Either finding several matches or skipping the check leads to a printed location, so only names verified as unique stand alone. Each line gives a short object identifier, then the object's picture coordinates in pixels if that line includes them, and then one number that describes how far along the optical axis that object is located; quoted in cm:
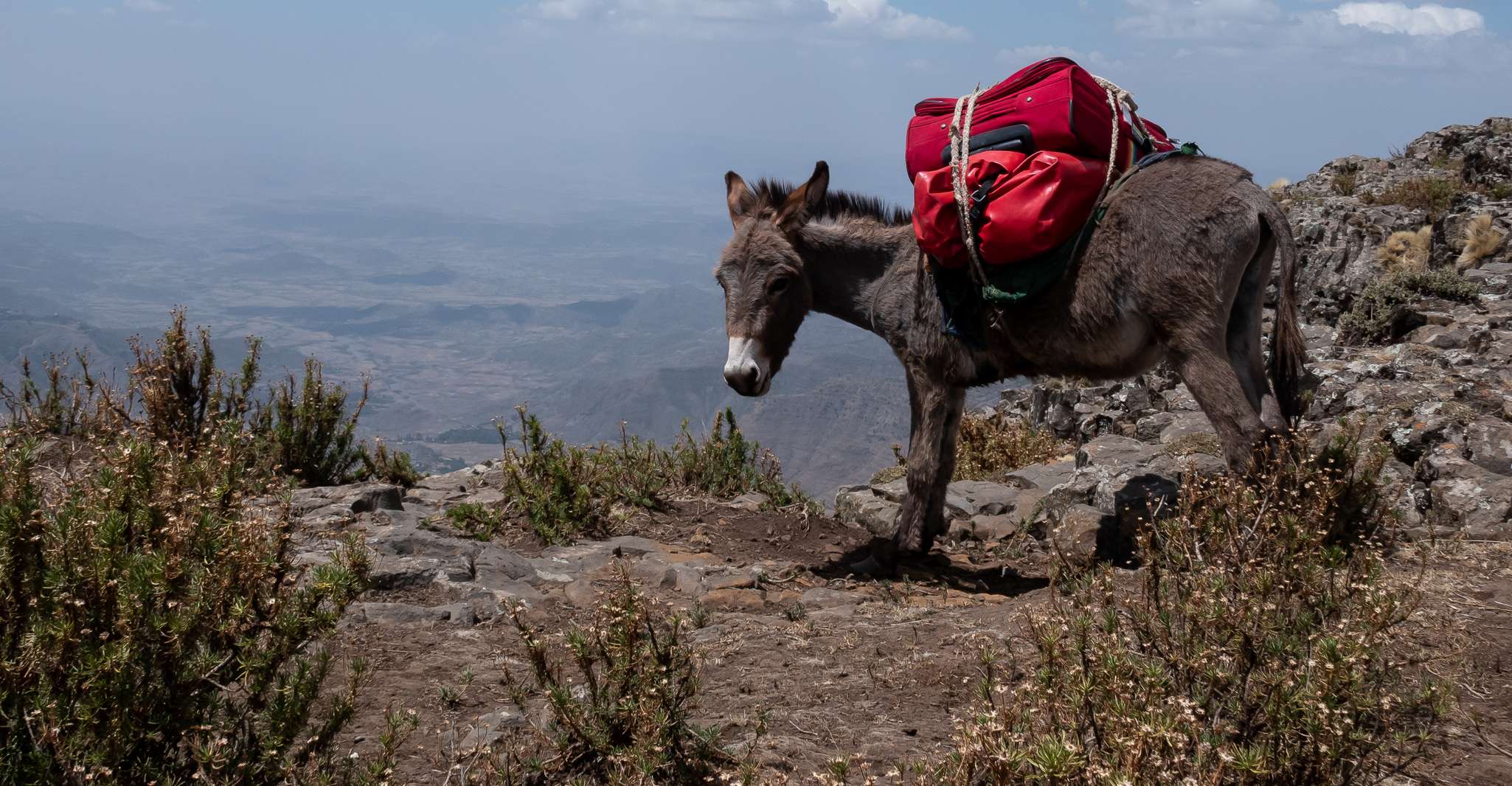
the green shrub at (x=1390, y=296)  1046
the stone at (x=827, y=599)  600
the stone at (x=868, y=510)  794
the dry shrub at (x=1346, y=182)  1892
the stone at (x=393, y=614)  517
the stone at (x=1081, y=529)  654
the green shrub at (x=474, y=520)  719
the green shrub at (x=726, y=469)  855
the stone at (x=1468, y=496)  588
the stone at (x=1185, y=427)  906
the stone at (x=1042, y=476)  881
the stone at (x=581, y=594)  589
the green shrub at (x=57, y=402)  803
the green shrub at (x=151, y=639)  256
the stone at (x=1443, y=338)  961
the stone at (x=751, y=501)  823
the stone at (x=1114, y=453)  785
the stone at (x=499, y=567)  609
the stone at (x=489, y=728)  342
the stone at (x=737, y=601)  584
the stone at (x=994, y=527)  766
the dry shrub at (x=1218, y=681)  240
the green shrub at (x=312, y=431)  831
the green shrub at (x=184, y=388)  738
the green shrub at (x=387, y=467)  877
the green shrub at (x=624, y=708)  309
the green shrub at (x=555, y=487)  722
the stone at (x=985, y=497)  812
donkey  545
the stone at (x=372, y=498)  726
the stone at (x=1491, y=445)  666
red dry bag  562
